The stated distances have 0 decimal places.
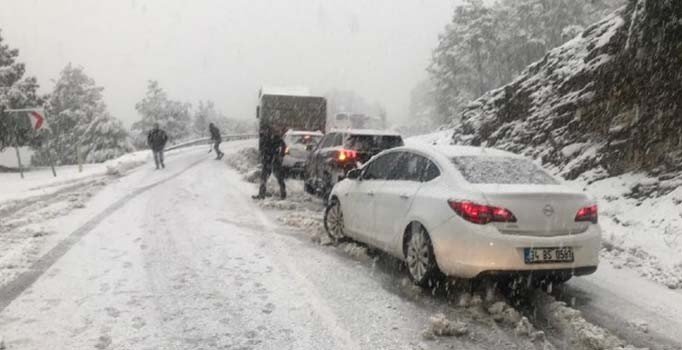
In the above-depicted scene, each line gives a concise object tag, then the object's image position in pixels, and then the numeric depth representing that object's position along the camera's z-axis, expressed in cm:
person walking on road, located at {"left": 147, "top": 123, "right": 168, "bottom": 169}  2197
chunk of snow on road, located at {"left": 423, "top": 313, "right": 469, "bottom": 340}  474
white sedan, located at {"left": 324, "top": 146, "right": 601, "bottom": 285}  533
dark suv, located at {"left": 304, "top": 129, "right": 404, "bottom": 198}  1216
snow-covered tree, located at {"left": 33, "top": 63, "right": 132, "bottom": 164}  5353
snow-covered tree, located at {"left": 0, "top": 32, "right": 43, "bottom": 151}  3653
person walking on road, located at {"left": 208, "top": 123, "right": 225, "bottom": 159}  2731
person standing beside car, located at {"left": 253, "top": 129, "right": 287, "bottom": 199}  1328
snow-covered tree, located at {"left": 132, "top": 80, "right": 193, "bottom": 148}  6612
